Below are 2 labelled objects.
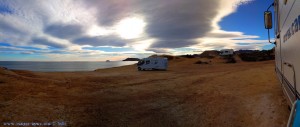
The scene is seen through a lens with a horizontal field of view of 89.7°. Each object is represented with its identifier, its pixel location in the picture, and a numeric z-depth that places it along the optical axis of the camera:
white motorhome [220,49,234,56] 48.15
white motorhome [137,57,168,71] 22.78
